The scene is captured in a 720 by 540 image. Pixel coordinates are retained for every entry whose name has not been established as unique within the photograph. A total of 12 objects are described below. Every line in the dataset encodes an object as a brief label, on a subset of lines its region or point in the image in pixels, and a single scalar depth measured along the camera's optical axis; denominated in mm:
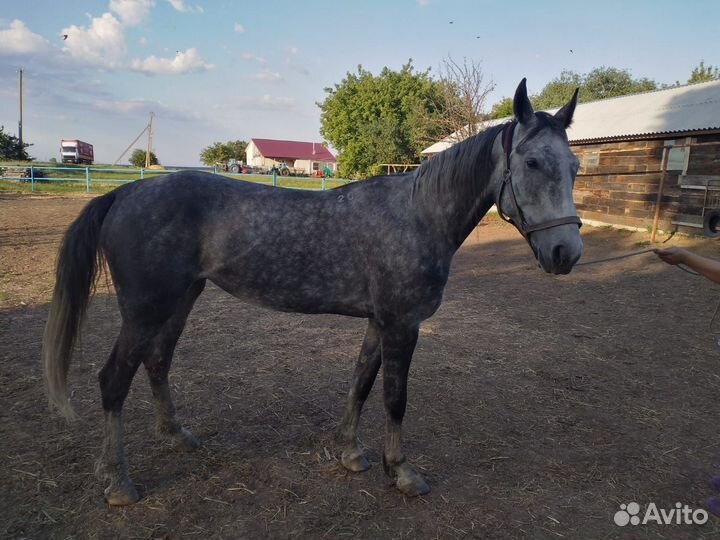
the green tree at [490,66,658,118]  41750
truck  45125
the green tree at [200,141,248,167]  70812
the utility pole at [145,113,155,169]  49219
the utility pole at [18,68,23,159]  38438
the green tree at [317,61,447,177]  34188
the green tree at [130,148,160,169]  53625
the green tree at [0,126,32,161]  36272
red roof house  72812
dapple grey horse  2668
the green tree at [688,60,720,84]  43500
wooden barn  12258
